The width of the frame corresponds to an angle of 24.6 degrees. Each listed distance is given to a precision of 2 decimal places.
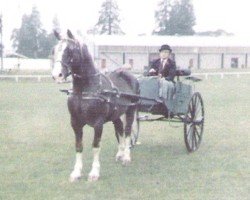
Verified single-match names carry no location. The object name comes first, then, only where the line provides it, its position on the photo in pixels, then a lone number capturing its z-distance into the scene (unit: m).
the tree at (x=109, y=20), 101.00
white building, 73.25
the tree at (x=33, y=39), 99.06
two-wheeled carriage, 10.98
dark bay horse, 8.35
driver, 11.34
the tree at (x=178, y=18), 103.06
